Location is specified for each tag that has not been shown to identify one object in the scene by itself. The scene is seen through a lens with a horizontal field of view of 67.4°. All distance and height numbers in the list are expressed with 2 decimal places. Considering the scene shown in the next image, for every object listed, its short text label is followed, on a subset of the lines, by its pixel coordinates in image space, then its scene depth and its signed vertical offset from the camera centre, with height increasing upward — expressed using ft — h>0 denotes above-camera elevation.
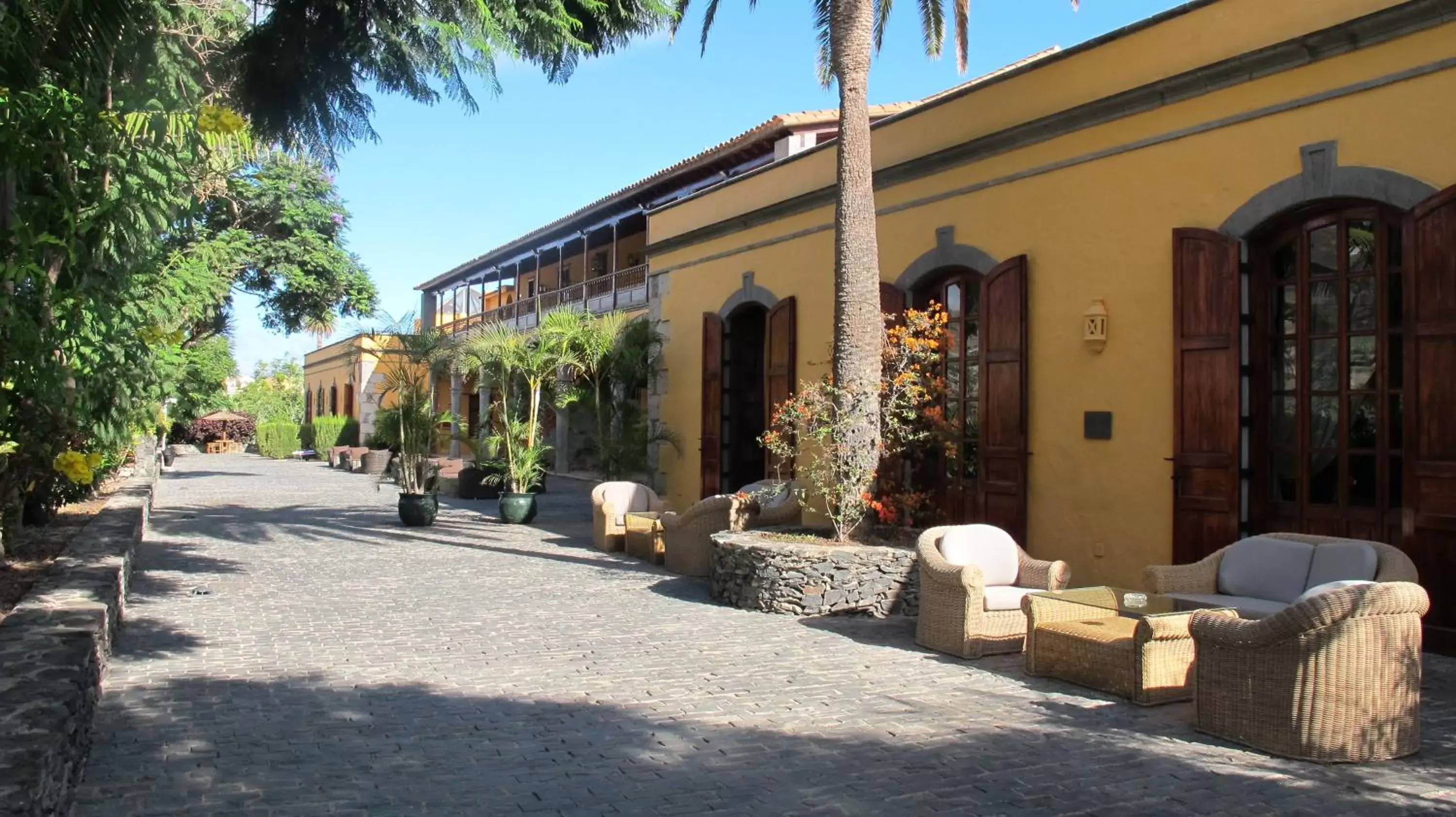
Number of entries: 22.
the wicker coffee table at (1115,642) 18.54 -3.35
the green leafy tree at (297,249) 74.18 +13.68
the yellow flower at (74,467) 18.22 -0.45
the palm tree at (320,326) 82.69 +9.06
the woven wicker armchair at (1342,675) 15.31 -3.13
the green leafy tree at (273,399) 183.52 +7.69
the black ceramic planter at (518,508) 50.47 -2.91
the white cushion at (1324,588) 15.85 -1.98
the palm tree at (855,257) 29.19 +5.29
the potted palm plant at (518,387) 49.62 +2.90
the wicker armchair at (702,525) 34.17 -2.44
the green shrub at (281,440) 134.31 +0.35
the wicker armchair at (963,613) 22.17 -3.35
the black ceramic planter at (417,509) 47.98 -2.87
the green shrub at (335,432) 125.70 +1.34
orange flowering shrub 29.17 +0.93
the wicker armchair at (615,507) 40.93 -2.29
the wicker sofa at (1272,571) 19.34 -2.21
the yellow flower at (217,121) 14.61 +4.33
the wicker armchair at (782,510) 34.68 -1.97
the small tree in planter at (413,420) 46.78 +1.06
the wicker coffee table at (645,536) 37.11 -3.10
